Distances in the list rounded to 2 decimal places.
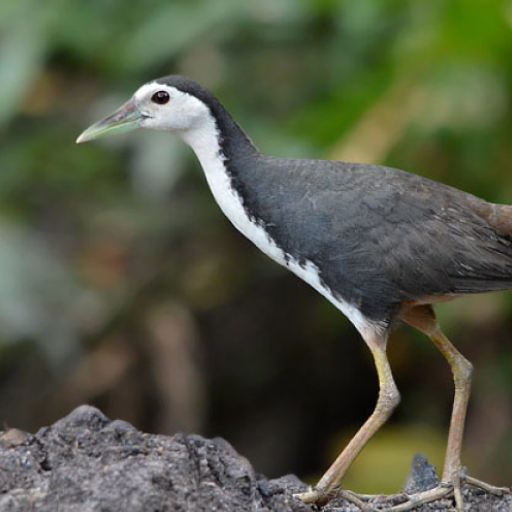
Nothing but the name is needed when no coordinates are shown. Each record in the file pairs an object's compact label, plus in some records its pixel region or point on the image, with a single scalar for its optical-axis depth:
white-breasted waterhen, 8.83
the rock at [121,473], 6.96
